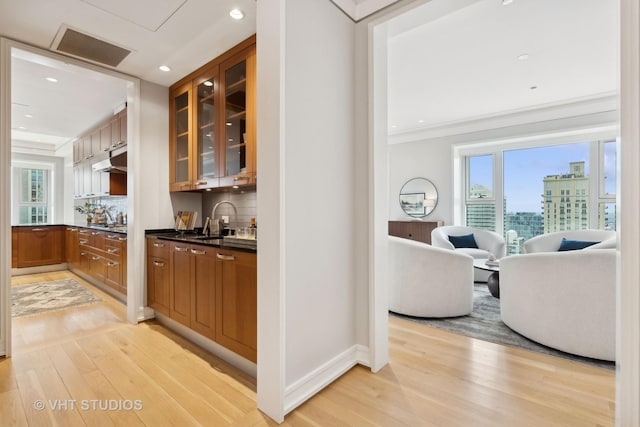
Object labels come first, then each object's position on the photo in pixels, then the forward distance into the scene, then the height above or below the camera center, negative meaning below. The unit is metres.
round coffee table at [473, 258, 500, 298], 3.71 -0.88
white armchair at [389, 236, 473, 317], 3.15 -0.74
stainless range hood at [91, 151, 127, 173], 4.14 +0.66
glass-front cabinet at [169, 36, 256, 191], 2.51 +0.81
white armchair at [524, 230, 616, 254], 3.95 -0.39
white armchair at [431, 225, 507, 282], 4.79 -0.52
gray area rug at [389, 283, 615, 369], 2.43 -1.12
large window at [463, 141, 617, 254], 4.80 +0.36
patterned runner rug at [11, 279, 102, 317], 3.57 -1.11
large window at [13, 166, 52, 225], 6.36 +0.35
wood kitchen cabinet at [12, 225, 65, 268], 5.30 -0.60
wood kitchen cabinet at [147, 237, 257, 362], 2.06 -0.63
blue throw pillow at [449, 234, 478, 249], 5.22 -0.53
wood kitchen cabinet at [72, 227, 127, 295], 3.58 -0.62
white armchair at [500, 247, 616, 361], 2.23 -0.71
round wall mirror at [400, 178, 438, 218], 6.23 +0.28
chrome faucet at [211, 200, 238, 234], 3.23 -0.02
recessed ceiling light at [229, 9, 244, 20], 2.13 +1.38
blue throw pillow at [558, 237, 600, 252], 3.82 -0.44
